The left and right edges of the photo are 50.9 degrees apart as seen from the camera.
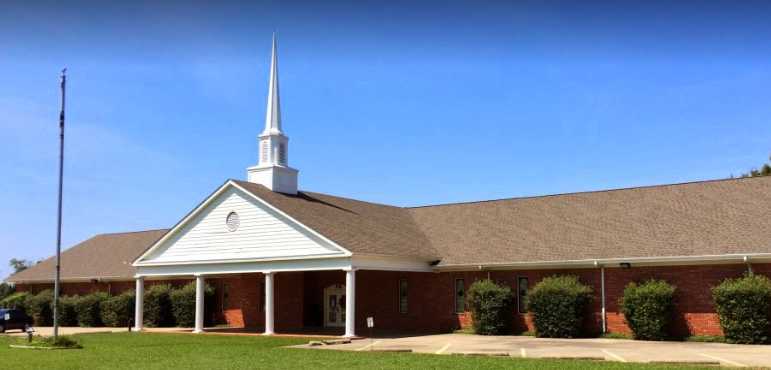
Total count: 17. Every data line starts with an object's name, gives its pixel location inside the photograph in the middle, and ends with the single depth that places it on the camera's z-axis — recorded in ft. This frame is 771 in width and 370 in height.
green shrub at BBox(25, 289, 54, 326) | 146.30
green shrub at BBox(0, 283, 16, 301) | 250.45
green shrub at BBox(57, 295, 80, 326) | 142.82
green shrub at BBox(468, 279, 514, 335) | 102.68
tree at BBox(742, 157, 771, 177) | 171.83
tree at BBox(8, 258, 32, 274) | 310.65
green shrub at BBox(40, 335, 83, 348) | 86.02
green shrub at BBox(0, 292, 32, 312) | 149.89
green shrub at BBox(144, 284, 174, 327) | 131.85
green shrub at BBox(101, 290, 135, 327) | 136.15
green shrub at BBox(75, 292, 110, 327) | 140.46
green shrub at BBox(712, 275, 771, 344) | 84.84
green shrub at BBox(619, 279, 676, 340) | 91.04
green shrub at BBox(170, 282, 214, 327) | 128.67
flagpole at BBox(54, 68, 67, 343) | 86.79
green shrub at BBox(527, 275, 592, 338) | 96.78
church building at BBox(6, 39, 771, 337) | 94.94
